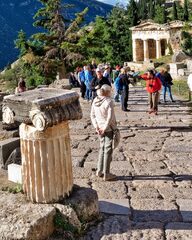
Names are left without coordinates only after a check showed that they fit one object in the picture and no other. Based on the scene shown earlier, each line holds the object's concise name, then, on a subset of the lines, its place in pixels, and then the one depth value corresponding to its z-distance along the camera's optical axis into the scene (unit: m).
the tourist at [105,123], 7.42
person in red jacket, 14.14
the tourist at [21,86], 15.70
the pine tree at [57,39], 38.69
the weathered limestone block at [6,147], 7.63
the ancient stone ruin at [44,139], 5.13
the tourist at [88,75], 16.38
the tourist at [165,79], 16.62
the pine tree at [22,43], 41.33
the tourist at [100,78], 12.87
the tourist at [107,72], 15.18
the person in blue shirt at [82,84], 18.16
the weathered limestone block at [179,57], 43.08
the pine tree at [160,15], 70.62
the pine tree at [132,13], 68.75
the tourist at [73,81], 24.62
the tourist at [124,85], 14.72
